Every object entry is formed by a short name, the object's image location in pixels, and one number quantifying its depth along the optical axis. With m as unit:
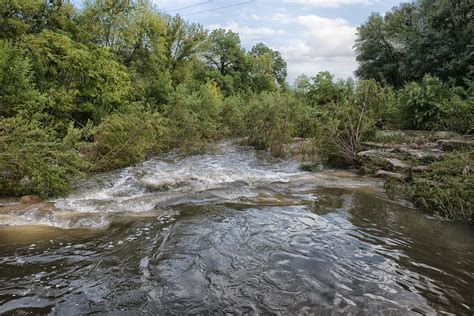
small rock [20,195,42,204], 7.78
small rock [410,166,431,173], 10.05
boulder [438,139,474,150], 12.20
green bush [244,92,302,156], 17.98
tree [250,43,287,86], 56.47
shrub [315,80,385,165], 13.46
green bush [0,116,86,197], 7.16
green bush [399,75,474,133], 16.03
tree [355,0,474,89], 26.48
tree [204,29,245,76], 47.47
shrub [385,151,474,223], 7.66
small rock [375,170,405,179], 10.64
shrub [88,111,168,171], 11.34
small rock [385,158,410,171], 11.18
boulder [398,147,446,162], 11.52
